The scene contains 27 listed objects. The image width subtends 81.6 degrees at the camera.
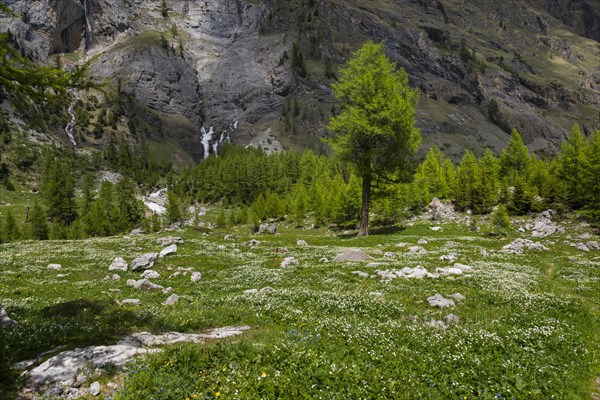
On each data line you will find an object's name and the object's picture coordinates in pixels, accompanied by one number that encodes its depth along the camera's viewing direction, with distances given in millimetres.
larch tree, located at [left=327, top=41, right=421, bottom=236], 37531
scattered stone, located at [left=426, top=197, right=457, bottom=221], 58684
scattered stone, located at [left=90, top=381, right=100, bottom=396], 7082
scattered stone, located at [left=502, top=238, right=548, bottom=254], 31969
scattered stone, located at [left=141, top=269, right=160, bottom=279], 23188
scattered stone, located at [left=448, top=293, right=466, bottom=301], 15734
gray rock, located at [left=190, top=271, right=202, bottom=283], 22850
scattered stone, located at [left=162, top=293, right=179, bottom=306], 15939
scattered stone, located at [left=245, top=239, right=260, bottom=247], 40850
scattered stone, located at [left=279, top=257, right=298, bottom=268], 26031
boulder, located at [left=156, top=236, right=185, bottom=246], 37922
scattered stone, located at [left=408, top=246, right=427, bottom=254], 29844
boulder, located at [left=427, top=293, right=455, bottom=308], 14883
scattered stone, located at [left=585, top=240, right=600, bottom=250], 34694
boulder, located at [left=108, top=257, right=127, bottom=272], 25469
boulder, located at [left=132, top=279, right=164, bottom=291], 19844
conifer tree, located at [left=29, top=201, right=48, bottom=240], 85538
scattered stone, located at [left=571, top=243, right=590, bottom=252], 33969
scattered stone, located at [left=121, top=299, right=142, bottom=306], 15523
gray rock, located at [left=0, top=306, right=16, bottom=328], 10664
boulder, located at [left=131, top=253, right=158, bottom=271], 25359
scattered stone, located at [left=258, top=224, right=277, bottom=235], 74525
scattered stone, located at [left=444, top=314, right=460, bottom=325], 12727
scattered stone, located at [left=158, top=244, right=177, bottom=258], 30259
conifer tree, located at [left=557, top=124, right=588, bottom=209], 49781
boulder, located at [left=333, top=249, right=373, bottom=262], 26330
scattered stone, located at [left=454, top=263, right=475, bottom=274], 21531
